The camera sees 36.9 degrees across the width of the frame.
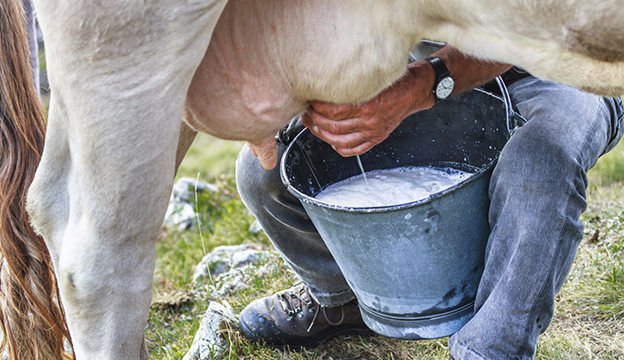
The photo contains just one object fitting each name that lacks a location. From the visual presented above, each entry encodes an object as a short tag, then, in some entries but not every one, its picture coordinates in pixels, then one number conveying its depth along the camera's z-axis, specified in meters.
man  2.12
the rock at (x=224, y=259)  3.70
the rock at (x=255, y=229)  4.20
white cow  1.72
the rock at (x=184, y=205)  4.80
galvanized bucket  2.11
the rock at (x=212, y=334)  2.88
